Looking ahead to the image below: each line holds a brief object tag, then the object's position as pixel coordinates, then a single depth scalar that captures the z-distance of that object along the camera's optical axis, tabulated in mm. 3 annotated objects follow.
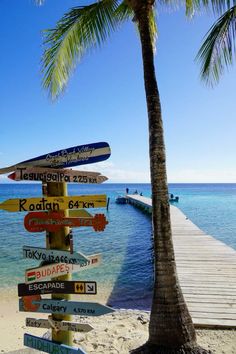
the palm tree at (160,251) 4668
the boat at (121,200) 56669
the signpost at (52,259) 3523
